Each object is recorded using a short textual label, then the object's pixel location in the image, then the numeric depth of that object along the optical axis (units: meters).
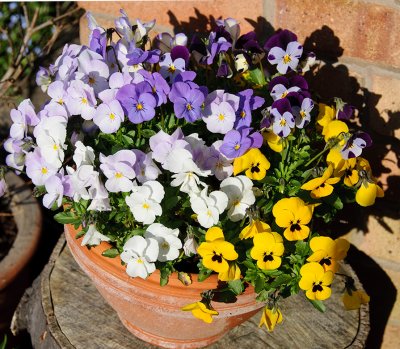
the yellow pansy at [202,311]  1.28
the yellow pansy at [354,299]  1.41
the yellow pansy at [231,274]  1.26
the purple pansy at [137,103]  1.25
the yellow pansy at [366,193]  1.34
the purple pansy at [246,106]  1.30
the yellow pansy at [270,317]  1.32
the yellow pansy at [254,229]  1.25
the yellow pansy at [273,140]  1.36
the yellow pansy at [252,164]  1.29
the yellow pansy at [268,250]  1.24
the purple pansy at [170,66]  1.35
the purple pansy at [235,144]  1.27
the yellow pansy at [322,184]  1.28
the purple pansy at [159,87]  1.27
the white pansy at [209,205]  1.24
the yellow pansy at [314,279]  1.27
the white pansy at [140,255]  1.25
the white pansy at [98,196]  1.23
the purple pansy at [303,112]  1.32
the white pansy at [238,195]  1.29
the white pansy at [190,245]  1.26
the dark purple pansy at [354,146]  1.33
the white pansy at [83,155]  1.25
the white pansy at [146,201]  1.23
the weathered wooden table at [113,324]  1.58
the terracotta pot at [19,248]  1.90
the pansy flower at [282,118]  1.29
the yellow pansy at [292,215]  1.26
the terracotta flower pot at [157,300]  1.35
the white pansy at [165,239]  1.27
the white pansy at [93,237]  1.29
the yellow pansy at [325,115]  1.44
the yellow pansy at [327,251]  1.28
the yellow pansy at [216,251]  1.24
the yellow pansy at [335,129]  1.39
